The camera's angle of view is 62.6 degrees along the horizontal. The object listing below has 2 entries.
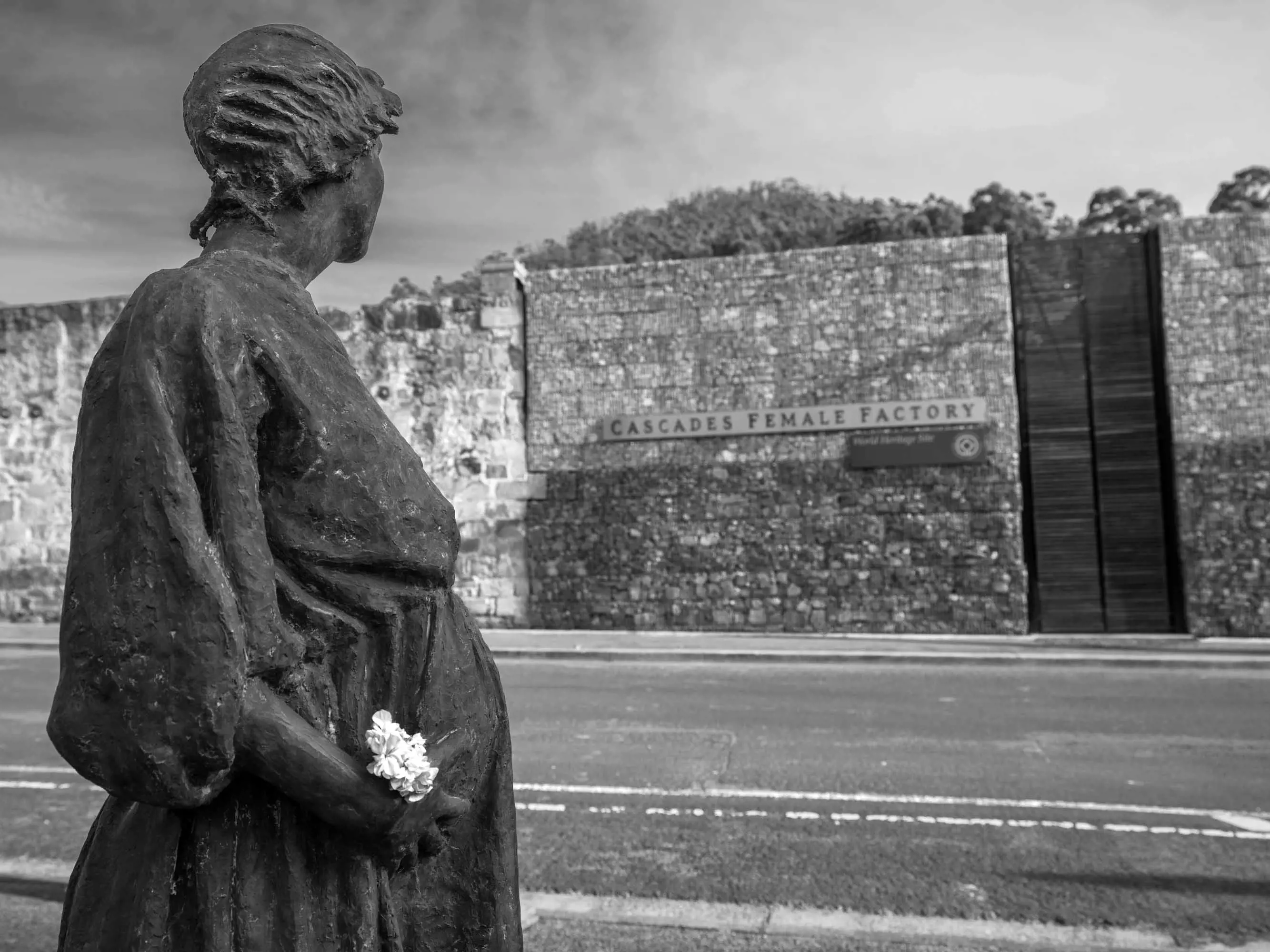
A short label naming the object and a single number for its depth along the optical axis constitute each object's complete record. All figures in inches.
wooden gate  542.6
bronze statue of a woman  53.7
